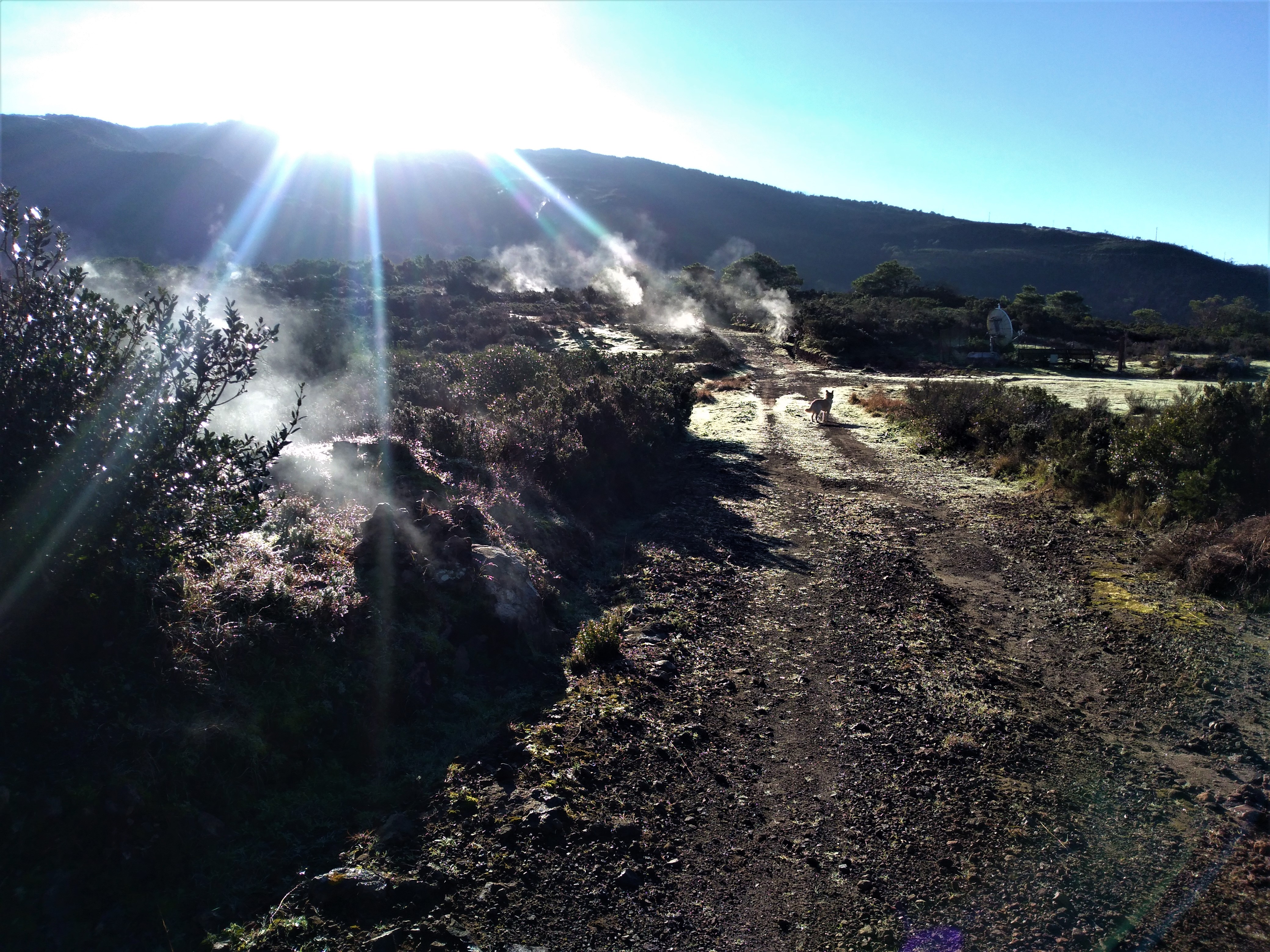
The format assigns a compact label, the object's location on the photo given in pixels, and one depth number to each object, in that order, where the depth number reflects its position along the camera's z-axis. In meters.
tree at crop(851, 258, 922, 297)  57.69
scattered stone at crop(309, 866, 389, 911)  2.97
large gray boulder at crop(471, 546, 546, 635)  5.48
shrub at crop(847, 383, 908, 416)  18.84
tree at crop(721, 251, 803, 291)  55.69
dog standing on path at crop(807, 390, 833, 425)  18.16
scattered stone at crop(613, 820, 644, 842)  3.56
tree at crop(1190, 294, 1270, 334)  42.47
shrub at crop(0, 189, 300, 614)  3.45
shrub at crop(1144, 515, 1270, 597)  6.52
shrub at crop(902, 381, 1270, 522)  7.94
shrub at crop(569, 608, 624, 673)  5.32
